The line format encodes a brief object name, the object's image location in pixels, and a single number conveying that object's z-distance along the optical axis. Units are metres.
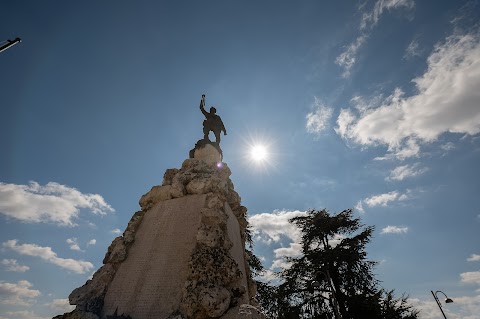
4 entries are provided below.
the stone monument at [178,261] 4.32
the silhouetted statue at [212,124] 8.70
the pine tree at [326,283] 12.90
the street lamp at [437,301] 14.54
